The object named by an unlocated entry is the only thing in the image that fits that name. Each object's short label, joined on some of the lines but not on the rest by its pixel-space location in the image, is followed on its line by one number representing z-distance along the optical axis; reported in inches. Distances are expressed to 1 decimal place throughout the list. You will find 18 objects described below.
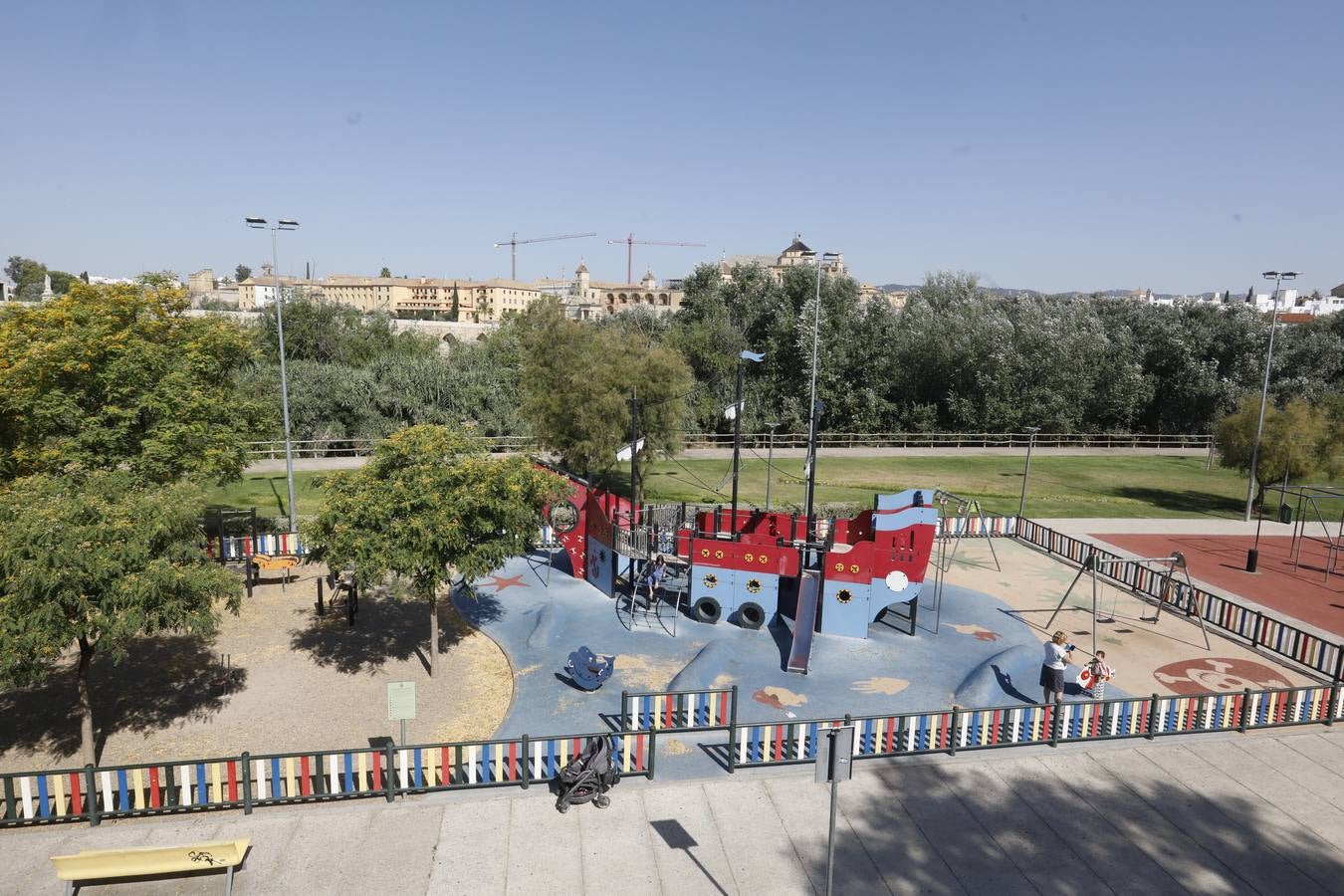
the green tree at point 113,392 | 734.5
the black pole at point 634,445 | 813.1
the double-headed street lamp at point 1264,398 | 1218.0
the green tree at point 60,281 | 5873.5
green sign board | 475.8
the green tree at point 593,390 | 1180.5
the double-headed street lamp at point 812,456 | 786.7
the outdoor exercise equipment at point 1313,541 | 1001.8
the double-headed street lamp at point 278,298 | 1011.9
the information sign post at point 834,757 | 344.8
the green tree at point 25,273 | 6323.8
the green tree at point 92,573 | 438.9
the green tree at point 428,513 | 610.2
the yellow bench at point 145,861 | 359.9
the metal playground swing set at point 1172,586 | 796.6
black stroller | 453.1
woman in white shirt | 608.4
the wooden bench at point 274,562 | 868.6
